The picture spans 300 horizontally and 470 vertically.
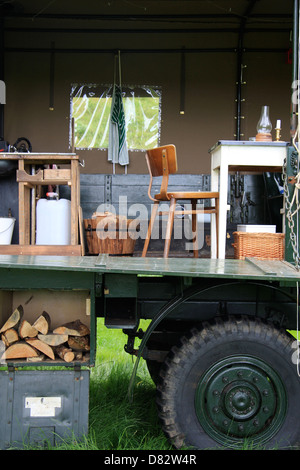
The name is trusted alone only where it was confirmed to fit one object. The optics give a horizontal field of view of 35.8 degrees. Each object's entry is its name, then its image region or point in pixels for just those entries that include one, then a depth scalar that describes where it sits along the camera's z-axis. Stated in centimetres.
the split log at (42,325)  233
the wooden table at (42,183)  480
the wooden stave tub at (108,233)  514
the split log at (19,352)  221
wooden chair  406
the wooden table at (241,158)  383
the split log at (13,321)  232
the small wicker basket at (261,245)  373
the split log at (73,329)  235
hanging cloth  873
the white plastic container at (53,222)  504
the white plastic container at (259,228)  379
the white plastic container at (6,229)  496
